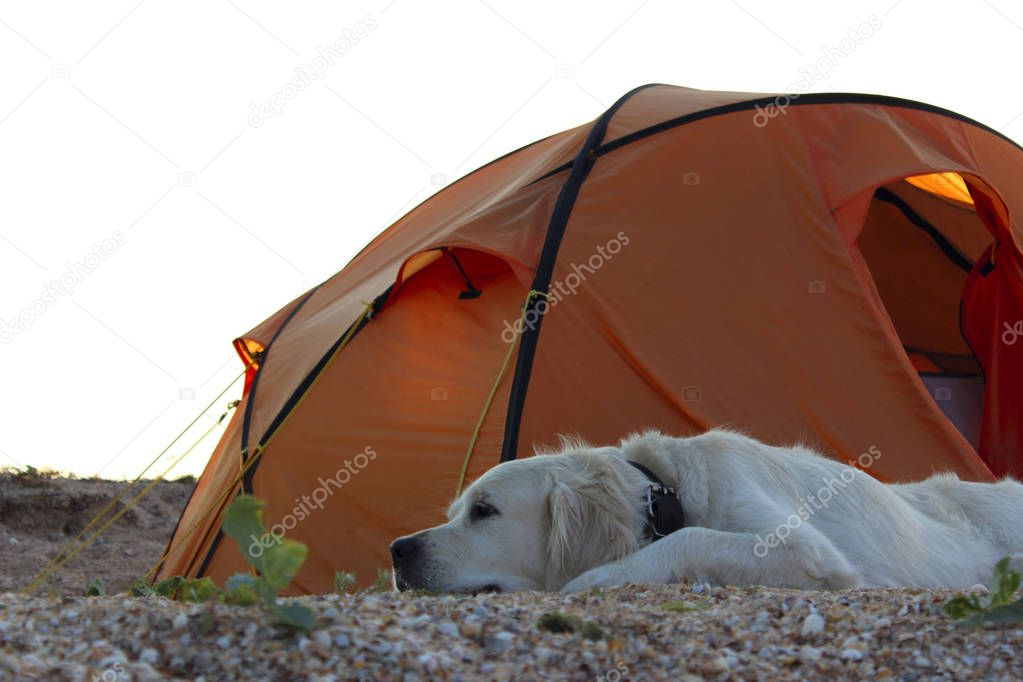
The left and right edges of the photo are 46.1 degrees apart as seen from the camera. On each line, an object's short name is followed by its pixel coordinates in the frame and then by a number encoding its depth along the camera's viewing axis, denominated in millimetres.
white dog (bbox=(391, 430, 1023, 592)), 3932
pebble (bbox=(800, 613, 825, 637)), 2879
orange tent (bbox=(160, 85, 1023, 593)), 5699
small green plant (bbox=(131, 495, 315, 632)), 2475
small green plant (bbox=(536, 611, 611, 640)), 2697
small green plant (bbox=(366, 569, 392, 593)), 3876
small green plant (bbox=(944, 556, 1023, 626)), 2871
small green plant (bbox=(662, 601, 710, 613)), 3107
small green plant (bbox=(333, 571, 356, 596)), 3665
